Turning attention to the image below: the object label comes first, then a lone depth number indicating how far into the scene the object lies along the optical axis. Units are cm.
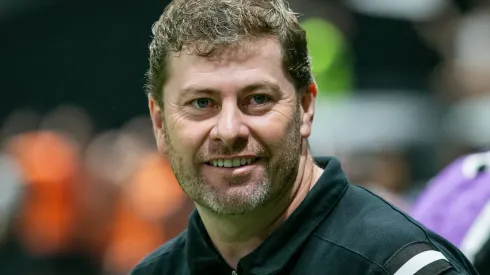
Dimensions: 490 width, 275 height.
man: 788
